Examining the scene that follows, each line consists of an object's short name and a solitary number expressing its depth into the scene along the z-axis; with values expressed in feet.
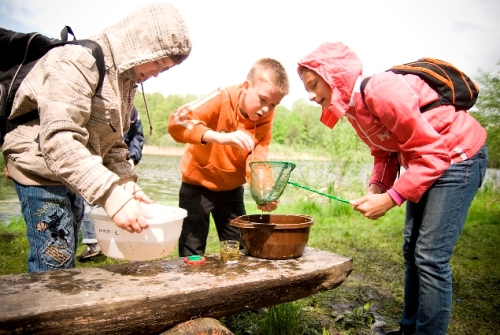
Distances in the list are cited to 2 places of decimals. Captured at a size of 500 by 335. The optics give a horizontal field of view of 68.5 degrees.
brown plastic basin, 7.01
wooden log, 4.62
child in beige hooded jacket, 5.34
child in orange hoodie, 9.28
